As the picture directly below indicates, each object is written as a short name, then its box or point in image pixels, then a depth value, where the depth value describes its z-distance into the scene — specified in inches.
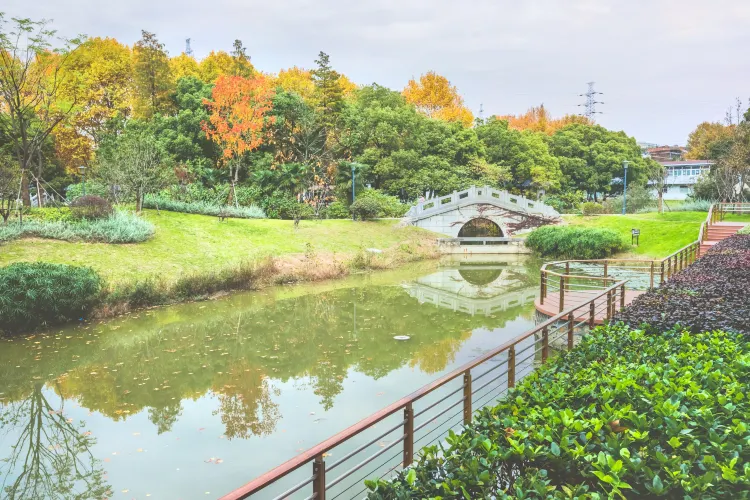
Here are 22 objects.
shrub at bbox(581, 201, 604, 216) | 1437.0
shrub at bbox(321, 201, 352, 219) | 1347.2
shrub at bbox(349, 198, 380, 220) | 1239.5
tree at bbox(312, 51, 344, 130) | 1488.7
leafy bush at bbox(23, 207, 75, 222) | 809.5
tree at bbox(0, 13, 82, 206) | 830.5
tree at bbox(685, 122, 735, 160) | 1585.9
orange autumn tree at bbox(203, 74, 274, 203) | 1252.5
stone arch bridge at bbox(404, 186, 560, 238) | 1299.2
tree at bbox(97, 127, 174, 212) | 970.1
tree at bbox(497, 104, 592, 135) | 2519.4
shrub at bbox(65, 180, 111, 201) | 1069.1
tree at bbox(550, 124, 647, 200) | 1897.1
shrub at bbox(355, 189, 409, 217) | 1334.9
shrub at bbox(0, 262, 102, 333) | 510.6
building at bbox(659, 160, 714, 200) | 2481.5
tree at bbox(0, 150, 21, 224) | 772.0
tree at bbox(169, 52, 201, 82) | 1731.1
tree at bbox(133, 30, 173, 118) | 1482.5
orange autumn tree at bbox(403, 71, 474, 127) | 2063.2
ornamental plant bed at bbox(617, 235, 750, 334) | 269.3
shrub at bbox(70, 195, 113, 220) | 825.5
